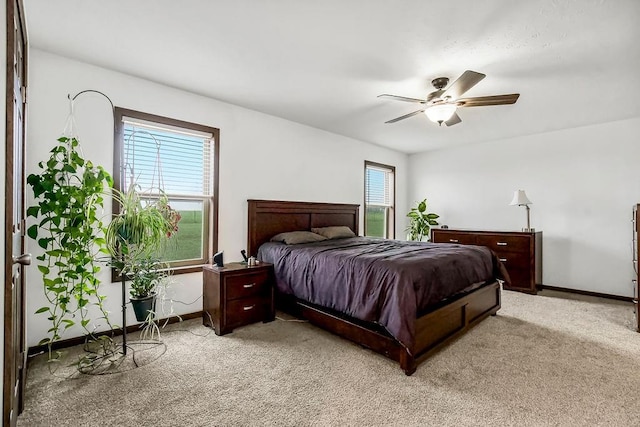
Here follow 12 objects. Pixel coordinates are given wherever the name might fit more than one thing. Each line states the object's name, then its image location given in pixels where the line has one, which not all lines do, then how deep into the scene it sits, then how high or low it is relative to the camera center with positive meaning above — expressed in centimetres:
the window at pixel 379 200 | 579 +32
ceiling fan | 264 +108
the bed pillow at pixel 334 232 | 430 -23
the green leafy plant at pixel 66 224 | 216 -8
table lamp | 468 +27
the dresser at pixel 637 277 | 299 -57
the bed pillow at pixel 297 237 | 369 -27
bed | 230 -88
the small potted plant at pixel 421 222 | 587 -10
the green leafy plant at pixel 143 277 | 264 -55
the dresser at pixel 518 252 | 449 -52
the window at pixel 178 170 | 302 +47
